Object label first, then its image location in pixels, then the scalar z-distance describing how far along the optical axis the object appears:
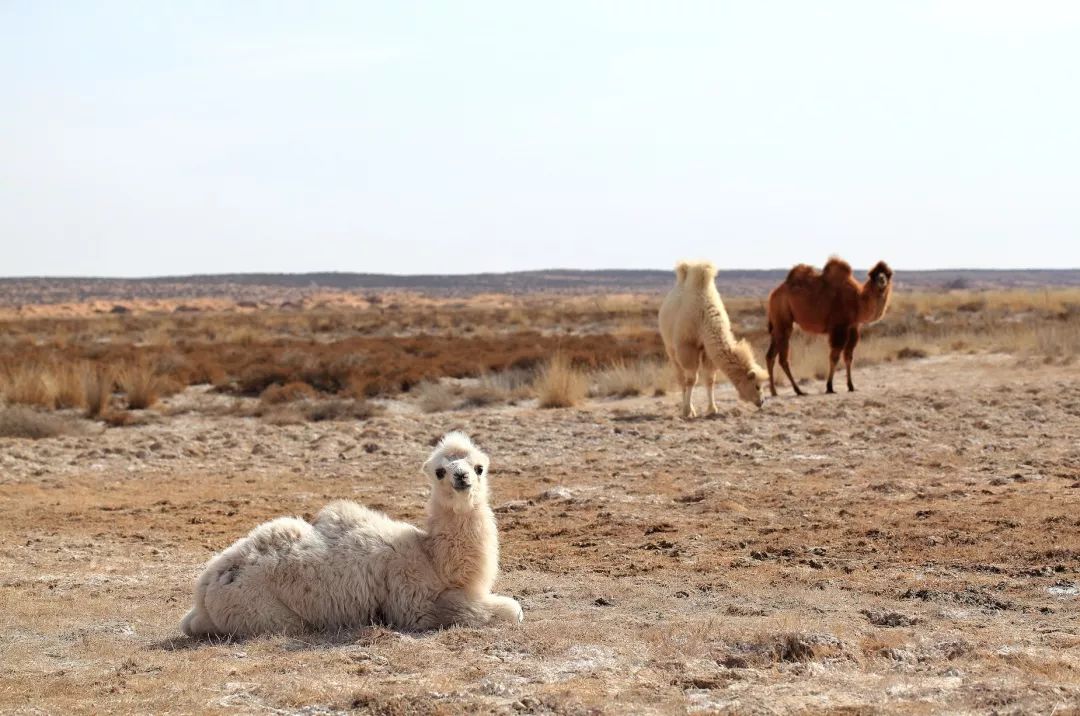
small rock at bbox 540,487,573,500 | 11.52
